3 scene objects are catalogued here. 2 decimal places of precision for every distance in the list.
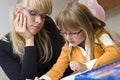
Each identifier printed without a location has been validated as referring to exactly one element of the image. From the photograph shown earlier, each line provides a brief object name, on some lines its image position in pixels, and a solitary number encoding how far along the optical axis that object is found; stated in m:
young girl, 1.44
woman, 1.70
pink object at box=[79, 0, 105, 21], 1.91
